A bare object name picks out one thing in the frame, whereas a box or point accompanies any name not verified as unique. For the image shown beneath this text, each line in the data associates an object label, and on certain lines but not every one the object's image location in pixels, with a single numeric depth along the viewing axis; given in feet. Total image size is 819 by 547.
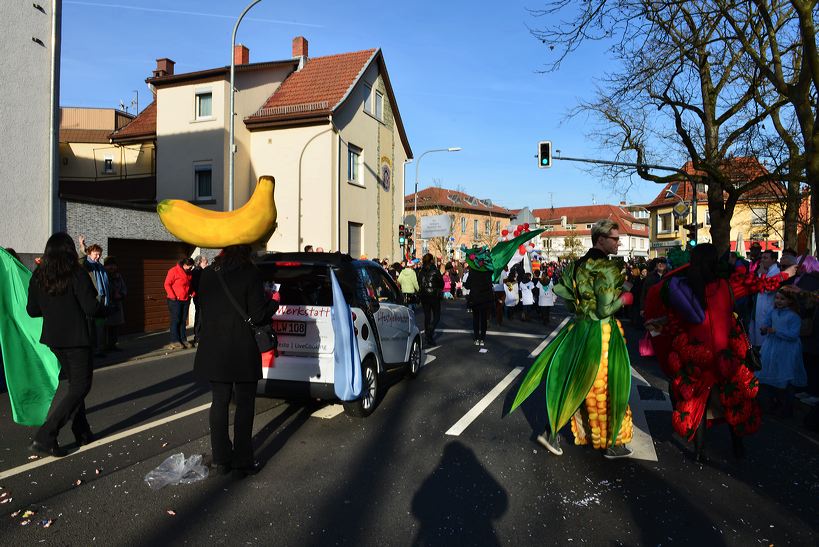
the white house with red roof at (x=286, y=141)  73.67
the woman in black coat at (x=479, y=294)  37.01
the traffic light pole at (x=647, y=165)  56.60
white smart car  18.33
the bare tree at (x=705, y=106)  33.60
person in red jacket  35.91
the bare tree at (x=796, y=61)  29.71
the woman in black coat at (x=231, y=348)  13.73
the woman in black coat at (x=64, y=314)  15.42
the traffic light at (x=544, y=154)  69.79
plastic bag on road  13.85
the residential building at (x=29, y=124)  35.58
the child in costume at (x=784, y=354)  20.92
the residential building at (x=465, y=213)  220.23
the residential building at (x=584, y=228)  323.16
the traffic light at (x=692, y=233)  79.04
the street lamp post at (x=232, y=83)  47.97
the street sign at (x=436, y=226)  124.57
